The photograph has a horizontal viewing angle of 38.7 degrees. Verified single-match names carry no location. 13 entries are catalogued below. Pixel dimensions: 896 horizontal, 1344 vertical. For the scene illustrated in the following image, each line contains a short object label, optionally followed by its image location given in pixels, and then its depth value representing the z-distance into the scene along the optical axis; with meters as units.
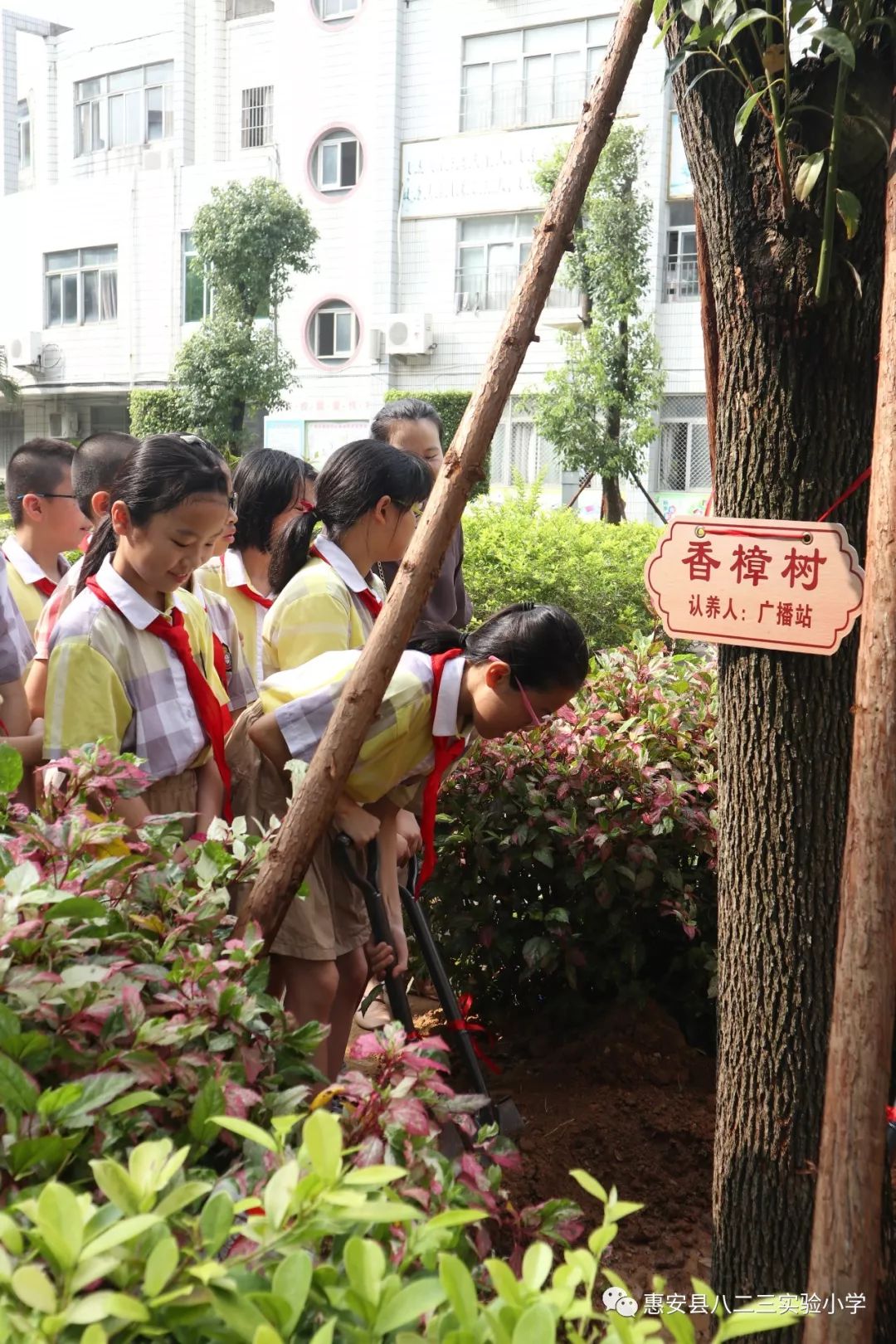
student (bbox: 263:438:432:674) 2.88
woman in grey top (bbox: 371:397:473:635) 3.91
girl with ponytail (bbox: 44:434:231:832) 2.46
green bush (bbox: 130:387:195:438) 23.20
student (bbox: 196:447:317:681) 3.82
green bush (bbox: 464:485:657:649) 9.42
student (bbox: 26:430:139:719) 3.70
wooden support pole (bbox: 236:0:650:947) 1.87
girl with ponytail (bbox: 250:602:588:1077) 2.43
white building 21.16
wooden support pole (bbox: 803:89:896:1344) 1.60
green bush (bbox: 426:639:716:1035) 3.13
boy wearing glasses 3.66
